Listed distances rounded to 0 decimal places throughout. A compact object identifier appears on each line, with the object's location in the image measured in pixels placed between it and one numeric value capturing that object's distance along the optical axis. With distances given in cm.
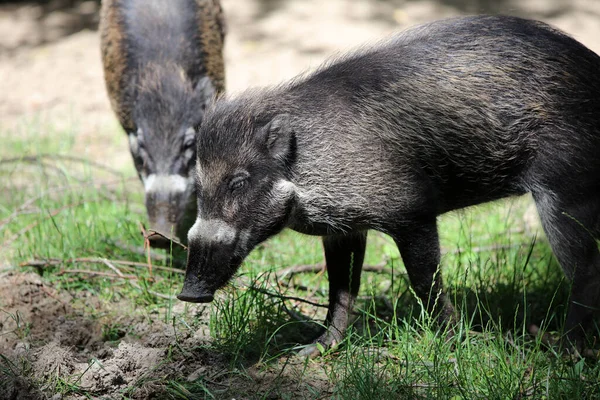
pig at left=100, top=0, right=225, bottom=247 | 1074
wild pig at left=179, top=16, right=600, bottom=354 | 738
